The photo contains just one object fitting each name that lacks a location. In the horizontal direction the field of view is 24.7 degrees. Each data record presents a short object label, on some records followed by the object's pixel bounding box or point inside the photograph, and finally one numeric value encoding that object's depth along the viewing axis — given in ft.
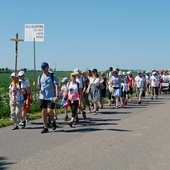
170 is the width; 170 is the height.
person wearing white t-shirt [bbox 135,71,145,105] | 65.79
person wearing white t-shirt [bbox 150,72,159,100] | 77.28
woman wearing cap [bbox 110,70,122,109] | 56.84
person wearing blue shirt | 33.40
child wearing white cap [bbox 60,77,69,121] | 39.60
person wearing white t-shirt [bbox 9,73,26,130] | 36.01
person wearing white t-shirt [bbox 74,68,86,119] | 40.37
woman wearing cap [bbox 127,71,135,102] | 69.05
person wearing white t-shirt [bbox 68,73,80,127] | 38.14
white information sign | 45.03
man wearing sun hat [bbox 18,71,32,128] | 36.81
